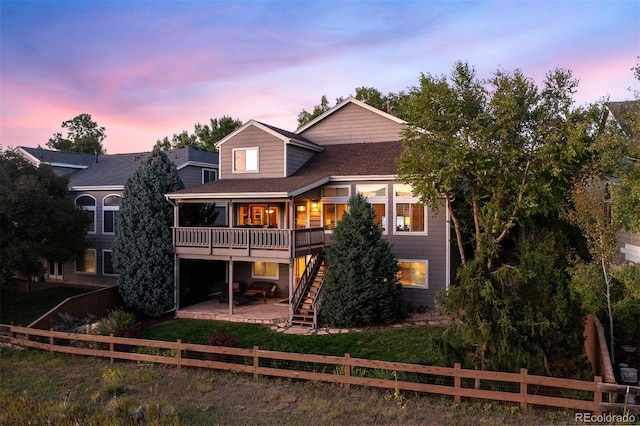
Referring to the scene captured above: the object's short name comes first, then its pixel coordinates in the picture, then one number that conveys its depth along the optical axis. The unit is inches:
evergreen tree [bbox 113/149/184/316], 681.6
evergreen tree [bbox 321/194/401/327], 573.9
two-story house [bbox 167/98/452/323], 648.4
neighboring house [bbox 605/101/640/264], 374.5
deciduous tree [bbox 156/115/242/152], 1868.8
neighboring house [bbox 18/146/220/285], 927.0
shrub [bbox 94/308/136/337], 526.9
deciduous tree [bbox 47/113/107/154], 2428.6
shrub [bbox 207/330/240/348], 449.4
